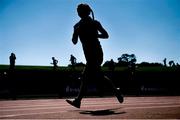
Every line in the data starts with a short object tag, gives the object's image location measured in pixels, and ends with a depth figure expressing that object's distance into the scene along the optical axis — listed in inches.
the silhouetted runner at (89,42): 164.1
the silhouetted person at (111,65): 757.7
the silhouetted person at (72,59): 912.8
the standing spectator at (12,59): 665.8
